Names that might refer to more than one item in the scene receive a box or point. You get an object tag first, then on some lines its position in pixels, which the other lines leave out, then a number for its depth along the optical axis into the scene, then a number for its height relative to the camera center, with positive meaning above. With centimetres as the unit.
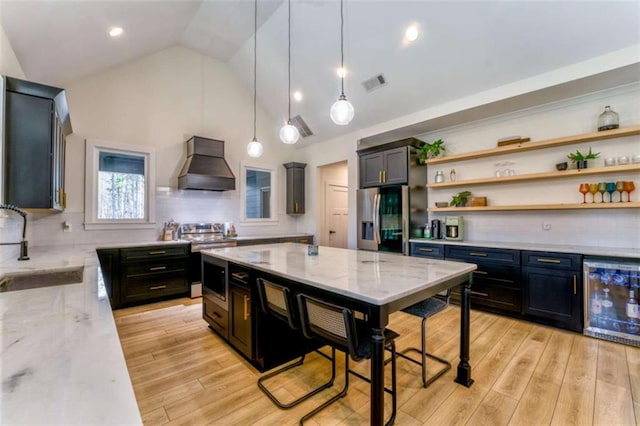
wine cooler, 283 -88
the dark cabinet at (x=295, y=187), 636 +62
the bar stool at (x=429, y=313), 216 -75
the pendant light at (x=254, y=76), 344 +266
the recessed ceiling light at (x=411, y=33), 344 +221
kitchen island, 148 -41
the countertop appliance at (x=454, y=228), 433 -21
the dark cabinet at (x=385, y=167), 455 +79
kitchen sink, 185 -45
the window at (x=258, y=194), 587 +44
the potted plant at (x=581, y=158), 332 +66
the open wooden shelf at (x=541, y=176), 311 +48
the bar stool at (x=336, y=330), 151 -67
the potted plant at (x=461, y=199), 436 +24
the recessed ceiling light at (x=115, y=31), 331 +216
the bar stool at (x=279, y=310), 191 -68
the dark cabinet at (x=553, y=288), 308 -83
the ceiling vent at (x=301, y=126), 589 +186
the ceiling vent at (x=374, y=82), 423 +200
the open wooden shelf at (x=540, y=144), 312 +88
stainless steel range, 451 -41
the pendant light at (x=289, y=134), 308 +89
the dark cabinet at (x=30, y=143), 225 +59
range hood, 472 +80
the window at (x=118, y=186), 425 +45
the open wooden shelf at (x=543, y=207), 308 +9
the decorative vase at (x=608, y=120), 321 +107
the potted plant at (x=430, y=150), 454 +103
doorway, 643 +22
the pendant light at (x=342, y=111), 253 +92
